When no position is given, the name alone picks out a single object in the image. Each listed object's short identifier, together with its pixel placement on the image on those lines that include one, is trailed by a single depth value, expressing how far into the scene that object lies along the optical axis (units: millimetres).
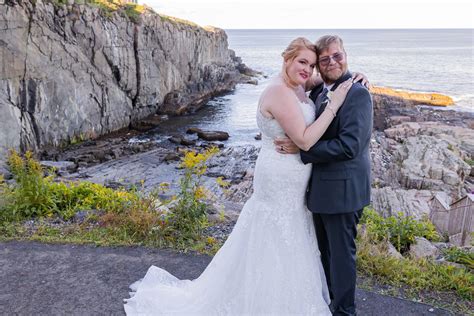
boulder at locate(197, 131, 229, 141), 29844
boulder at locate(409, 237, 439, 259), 5836
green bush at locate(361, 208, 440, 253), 6334
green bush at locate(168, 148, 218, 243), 6141
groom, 3492
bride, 3676
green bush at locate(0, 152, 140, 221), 6867
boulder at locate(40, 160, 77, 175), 20336
